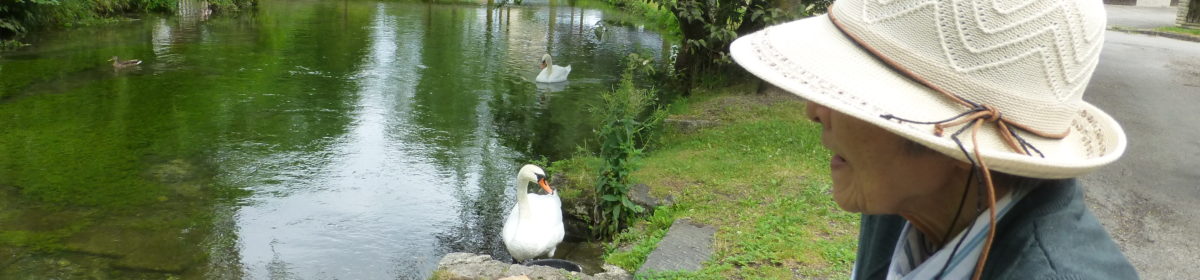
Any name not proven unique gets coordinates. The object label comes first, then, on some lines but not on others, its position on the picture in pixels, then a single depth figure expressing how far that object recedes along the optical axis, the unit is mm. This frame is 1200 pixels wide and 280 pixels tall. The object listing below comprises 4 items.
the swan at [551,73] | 12391
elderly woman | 1172
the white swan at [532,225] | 5680
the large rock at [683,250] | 4625
